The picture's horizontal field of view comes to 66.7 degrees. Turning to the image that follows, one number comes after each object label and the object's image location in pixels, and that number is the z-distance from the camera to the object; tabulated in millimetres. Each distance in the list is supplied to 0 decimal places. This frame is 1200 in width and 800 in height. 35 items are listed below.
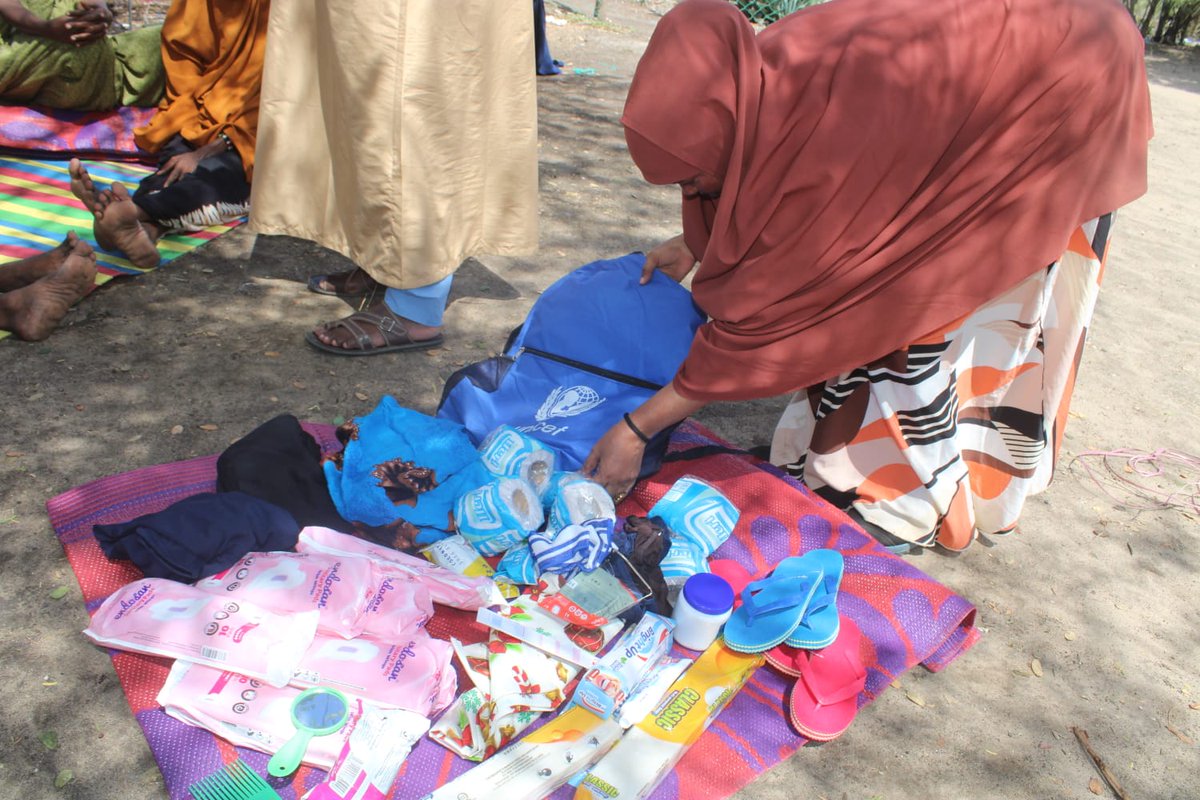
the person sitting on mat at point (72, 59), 4012
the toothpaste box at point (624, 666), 1946
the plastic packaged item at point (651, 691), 1951
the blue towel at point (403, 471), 2371
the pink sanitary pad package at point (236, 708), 1798
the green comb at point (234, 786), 1706
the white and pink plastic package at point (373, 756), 1739
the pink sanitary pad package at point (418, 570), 2152
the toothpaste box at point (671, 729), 1804
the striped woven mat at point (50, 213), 3484
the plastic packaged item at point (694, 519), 2385
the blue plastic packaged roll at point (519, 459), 2471
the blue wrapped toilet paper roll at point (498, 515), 2293
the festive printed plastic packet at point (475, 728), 1871
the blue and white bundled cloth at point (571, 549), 2201
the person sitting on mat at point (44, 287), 2932
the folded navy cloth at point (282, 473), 2299
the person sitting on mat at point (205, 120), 3705
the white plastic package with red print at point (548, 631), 2041
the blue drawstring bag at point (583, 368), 2621
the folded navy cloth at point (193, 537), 2029
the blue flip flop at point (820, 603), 2090
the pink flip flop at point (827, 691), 2045
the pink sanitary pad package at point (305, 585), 1989
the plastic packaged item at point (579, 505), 2332
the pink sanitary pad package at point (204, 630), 1857
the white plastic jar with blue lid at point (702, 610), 2119
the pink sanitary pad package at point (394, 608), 2010
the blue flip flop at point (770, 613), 2078
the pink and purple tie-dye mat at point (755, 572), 1818
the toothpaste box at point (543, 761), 1758
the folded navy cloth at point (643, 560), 2256
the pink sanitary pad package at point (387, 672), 1884
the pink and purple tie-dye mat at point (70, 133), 4125
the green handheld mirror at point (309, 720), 1756
